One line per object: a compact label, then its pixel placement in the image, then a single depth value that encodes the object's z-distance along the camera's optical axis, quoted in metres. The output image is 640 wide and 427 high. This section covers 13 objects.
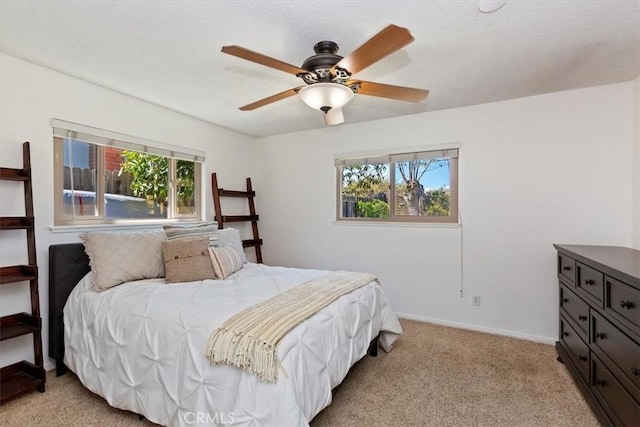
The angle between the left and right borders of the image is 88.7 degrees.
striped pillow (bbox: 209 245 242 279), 2.65
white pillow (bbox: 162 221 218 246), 2.87
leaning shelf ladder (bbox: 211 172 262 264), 3.95
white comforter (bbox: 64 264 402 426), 1.51
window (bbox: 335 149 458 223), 3.55
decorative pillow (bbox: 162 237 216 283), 2.51
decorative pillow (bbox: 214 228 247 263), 3.11
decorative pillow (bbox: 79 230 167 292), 2.35
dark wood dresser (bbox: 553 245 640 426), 1.55
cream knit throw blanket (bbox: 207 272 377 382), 1.48
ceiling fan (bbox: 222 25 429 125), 1.57
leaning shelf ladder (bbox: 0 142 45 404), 2.15
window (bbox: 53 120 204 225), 2.72
